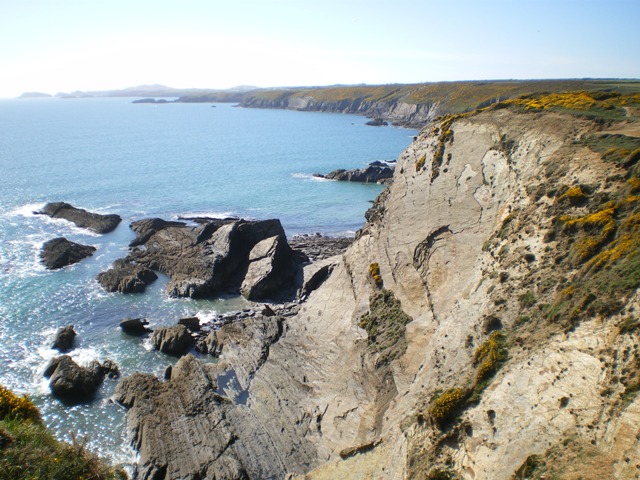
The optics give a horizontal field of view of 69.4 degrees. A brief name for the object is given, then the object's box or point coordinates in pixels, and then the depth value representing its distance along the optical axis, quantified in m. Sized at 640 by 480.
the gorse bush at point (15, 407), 18.72
